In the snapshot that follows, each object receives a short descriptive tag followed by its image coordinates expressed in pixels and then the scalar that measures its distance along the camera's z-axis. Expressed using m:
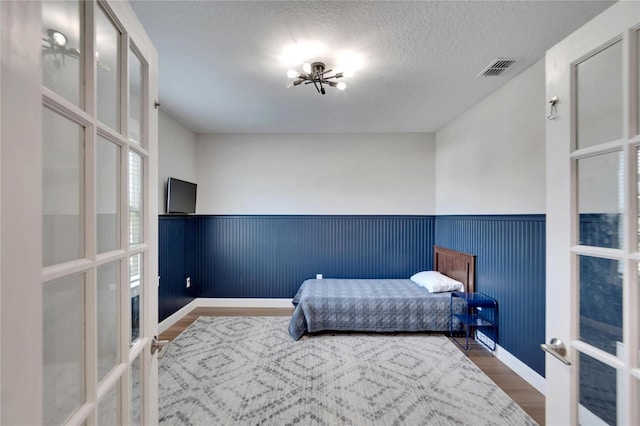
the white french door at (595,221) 0.77
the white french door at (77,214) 0.45
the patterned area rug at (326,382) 1.89
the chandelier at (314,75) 2.21
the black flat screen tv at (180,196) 3.31
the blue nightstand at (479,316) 2.71
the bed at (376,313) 3.12
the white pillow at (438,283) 3.27
